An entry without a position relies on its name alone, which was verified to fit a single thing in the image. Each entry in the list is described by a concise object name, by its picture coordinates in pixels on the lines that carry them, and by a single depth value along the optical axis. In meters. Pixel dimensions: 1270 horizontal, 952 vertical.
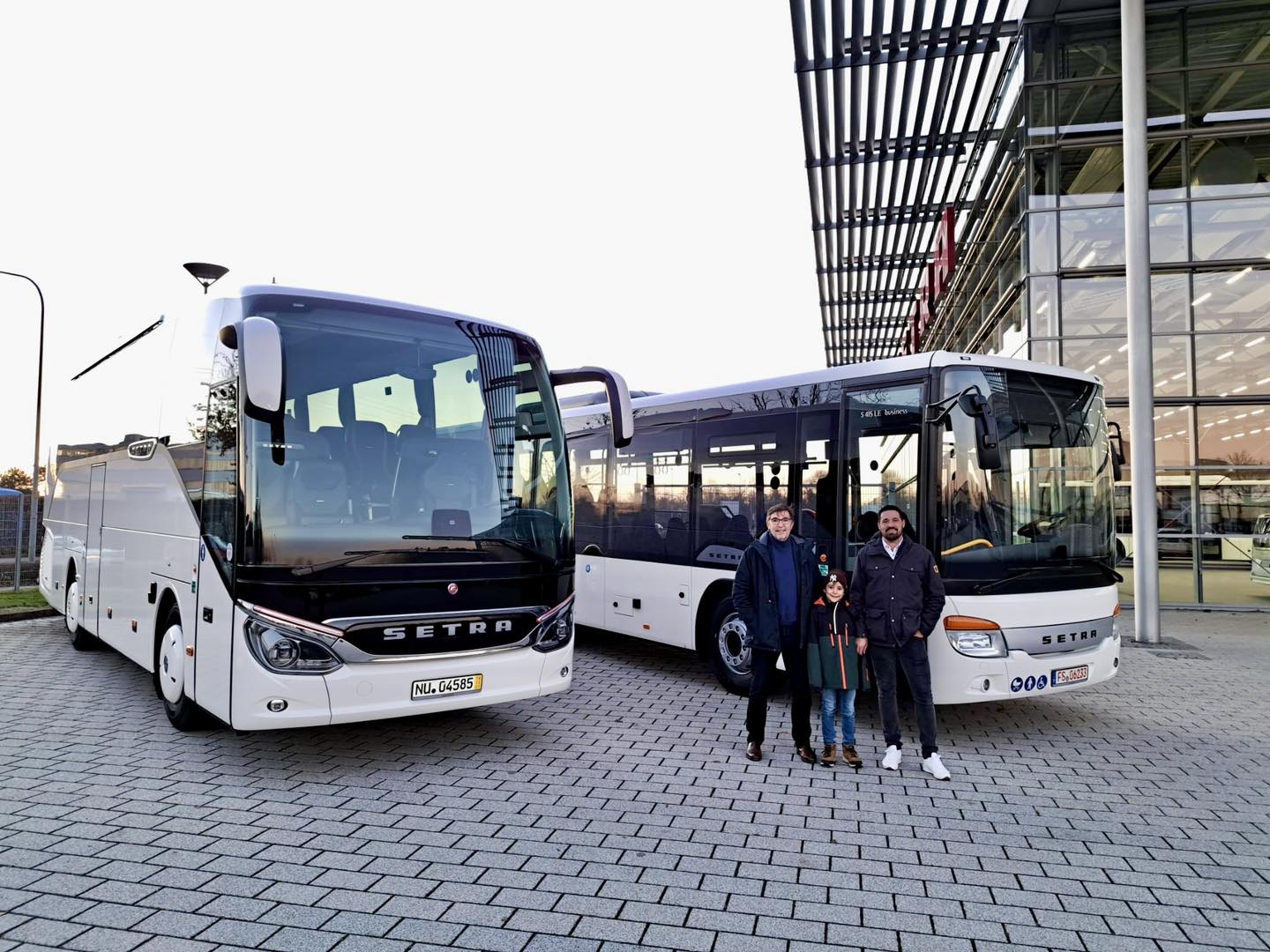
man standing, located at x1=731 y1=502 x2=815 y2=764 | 5.97
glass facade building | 14.30
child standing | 5.89
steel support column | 11.02
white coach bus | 5.14
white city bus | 6.25
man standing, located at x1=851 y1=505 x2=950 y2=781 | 5.79
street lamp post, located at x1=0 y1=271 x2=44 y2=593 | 16.20
